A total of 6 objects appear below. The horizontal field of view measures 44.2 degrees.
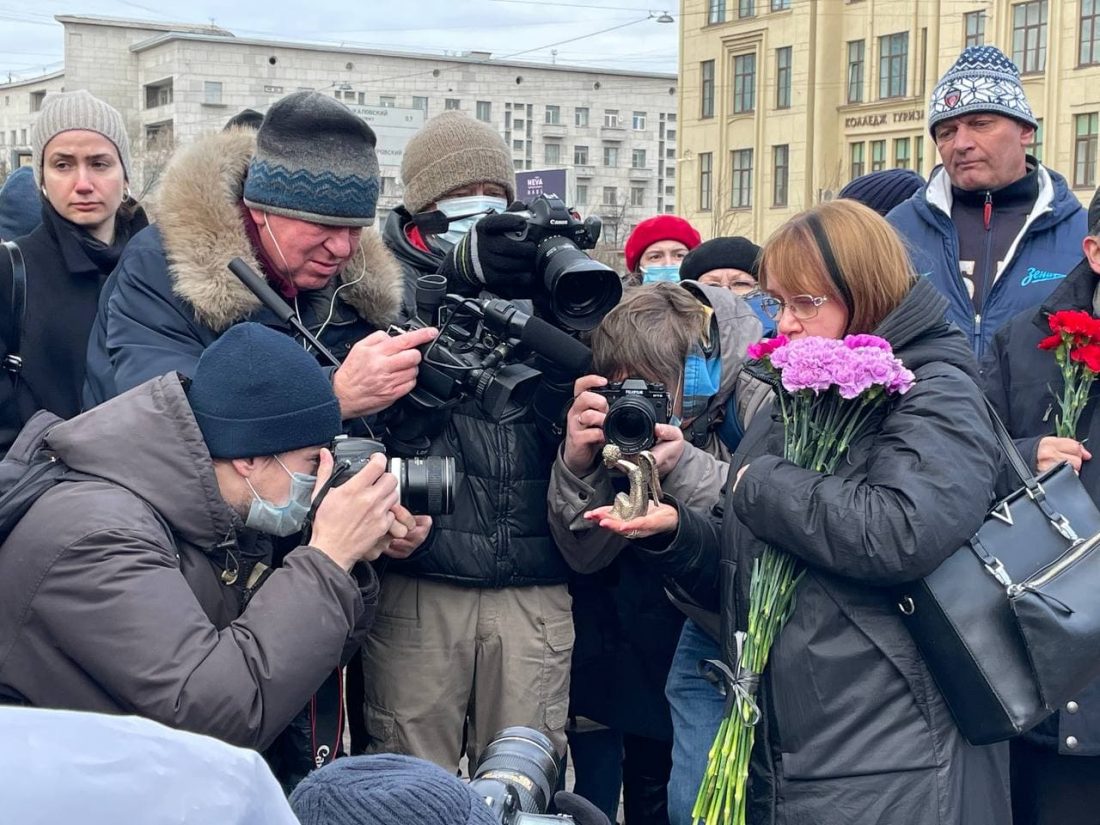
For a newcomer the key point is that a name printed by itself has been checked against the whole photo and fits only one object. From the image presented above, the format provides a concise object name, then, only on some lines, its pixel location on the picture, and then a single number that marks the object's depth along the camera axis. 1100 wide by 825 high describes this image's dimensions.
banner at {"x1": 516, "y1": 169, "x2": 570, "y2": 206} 14.37
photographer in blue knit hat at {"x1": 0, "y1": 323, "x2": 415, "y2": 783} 2.31
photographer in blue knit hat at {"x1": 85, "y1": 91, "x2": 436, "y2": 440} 3.12
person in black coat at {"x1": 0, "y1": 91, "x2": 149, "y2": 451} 3.99
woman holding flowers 2.69
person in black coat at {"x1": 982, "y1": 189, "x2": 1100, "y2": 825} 3.21
